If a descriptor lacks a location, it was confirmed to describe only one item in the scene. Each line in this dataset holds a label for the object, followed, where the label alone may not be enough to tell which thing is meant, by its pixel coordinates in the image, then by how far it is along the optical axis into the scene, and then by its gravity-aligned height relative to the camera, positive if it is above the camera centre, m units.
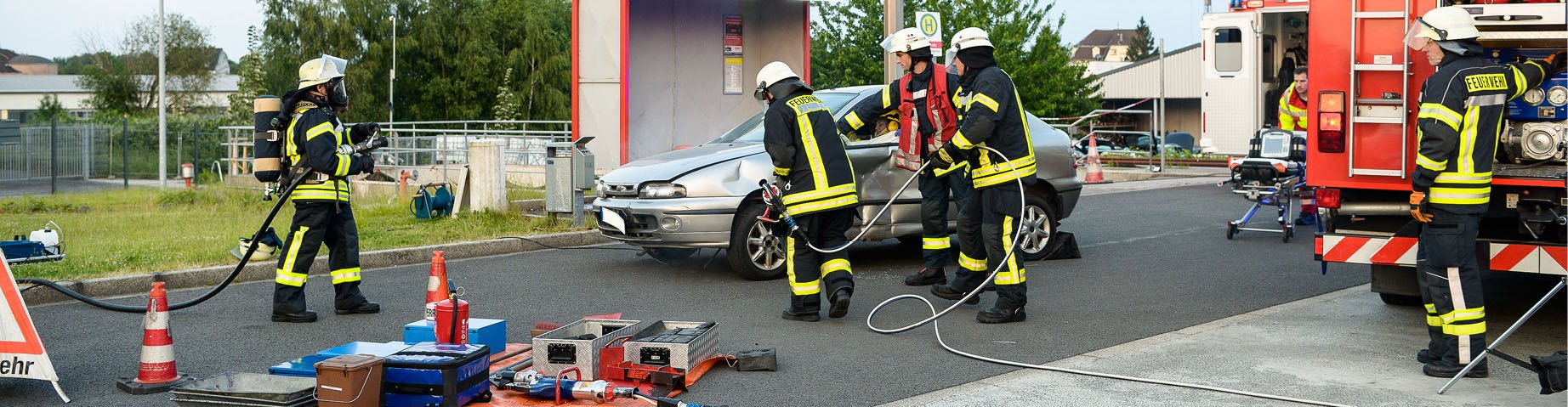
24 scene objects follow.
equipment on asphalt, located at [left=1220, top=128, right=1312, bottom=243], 12.12 +0.14
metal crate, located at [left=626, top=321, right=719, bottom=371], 5.96 -0.73
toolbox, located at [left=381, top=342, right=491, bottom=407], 5.26 -0.76
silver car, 9.36 -0.10
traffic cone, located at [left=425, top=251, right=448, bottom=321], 7.00 -0.50
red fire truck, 6.49 +0.24
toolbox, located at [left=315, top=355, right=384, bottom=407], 5.04 -0.75
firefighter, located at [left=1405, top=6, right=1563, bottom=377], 5.98 +0.09
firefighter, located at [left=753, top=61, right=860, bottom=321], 7.62 +0.05
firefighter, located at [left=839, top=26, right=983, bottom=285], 8.57 +0.44
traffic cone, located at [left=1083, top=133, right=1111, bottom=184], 22.22 +0.31
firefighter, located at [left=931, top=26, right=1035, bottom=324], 7.70 +0.19
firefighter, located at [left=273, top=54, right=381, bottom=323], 7.85 +0.01
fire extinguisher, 5.87 -0.59
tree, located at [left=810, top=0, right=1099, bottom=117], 38.12 +4.19
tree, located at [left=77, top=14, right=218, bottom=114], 53.03 +4.70
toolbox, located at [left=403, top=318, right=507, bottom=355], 6.31 -0.70
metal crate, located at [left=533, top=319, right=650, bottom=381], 6.01 -0.76
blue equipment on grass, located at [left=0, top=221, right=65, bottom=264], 9.99 -0.46
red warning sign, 5.79 -0.70
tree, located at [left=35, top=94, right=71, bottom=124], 43.44 +2.72
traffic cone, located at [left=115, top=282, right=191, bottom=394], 5.95 -0.73
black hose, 7.15 -0.56
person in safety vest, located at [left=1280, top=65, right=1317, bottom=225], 10.11 +0.63
